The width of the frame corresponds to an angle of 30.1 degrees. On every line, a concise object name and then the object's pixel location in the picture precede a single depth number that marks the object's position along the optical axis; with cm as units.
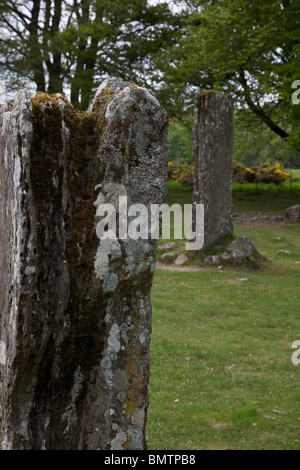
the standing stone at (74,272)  324
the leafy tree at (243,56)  1944
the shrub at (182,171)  3000
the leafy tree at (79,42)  2300
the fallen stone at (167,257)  1395
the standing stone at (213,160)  1362
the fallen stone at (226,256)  1341
